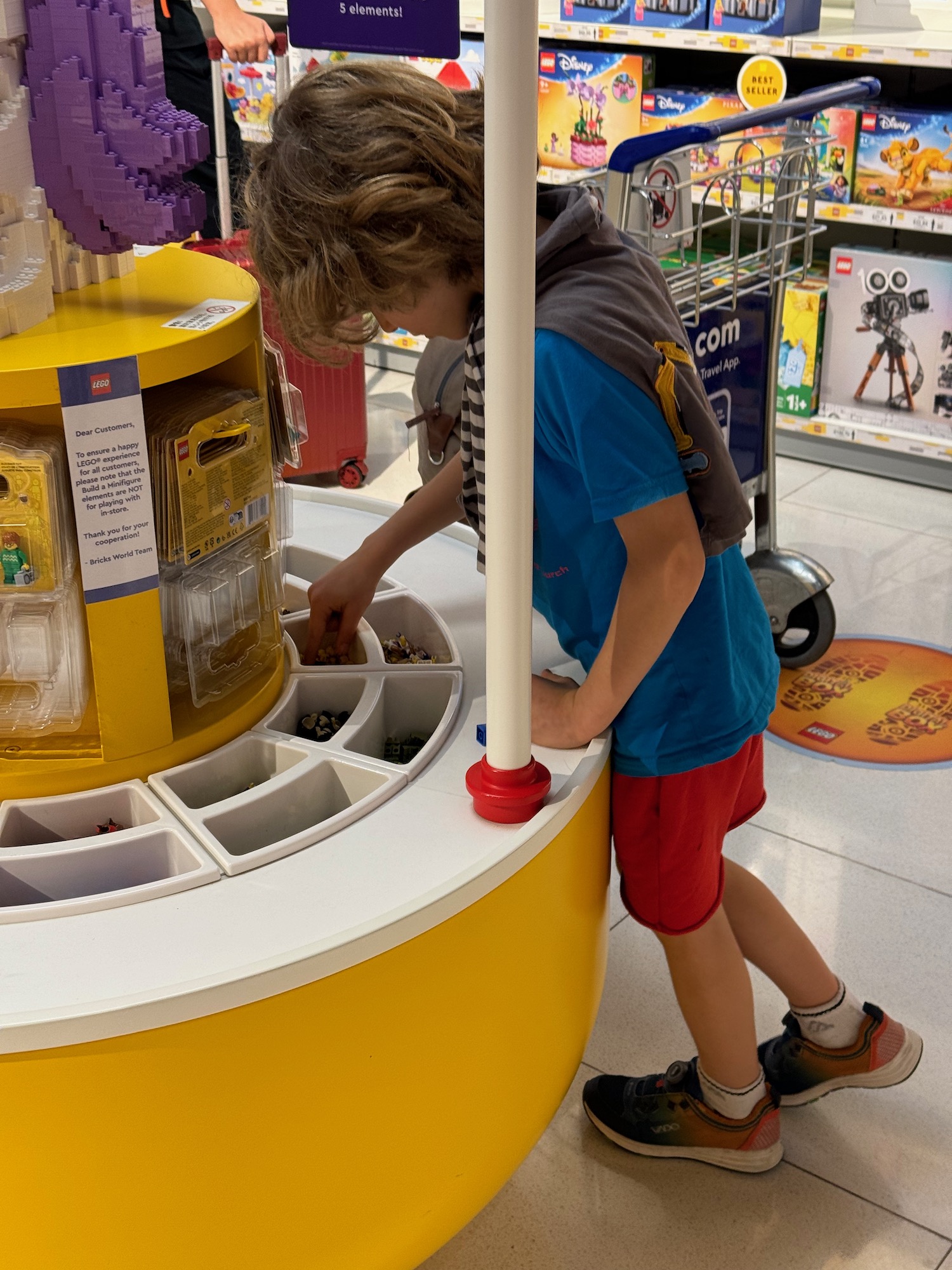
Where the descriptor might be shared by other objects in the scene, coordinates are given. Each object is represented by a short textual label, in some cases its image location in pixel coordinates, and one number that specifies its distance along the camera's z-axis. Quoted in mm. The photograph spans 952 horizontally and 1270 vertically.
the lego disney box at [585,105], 3957
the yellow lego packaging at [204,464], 1244
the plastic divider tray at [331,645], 1515
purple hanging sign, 960
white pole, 912
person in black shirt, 3402
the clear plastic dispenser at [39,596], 1163
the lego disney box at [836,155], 3584
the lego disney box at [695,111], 3713
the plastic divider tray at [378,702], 1422
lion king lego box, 3469
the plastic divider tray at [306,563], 1784
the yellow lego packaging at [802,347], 3830
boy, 1166
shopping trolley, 2145
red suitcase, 3604
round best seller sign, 3068
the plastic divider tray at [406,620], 1645
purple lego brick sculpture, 1188
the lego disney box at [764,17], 3596
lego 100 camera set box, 3619
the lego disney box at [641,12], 3746
